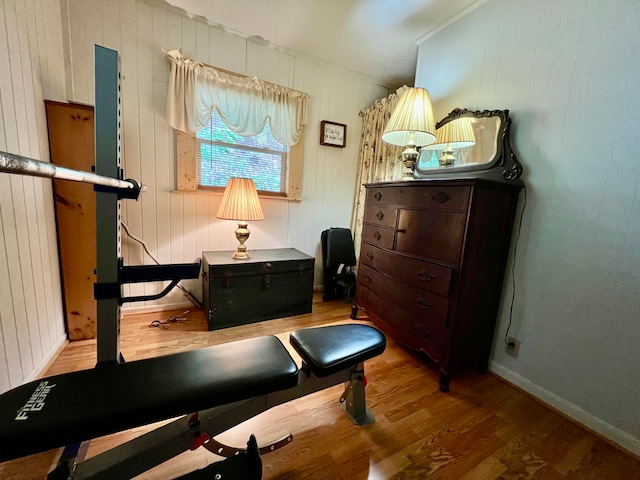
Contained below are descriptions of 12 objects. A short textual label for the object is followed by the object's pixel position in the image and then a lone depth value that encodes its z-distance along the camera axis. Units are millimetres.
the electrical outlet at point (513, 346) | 1625
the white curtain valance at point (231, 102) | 2109
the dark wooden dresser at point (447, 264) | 1441
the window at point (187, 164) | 2217
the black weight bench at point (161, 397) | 642
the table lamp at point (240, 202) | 2115
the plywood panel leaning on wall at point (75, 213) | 1631
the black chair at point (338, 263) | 2826
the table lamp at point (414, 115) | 1800
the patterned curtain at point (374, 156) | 2619
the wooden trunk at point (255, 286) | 2061
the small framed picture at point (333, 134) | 2803
